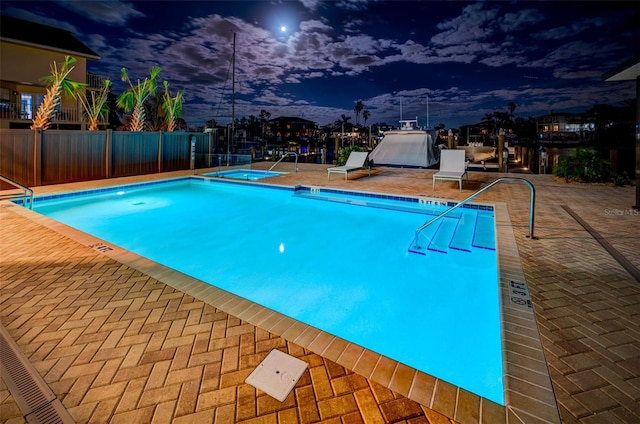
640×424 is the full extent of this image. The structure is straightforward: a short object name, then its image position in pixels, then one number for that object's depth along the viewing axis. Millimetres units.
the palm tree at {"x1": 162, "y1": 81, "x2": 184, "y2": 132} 12453
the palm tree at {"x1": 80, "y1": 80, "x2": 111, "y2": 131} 10078
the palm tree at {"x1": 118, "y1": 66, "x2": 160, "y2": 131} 11430
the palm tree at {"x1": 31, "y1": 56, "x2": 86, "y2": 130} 8500
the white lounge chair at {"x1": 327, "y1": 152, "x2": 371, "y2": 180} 10015
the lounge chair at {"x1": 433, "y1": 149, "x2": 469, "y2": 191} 7886
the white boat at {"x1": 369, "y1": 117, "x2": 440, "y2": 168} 13852
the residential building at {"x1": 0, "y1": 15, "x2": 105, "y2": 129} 14695
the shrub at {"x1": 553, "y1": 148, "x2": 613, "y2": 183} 8828
